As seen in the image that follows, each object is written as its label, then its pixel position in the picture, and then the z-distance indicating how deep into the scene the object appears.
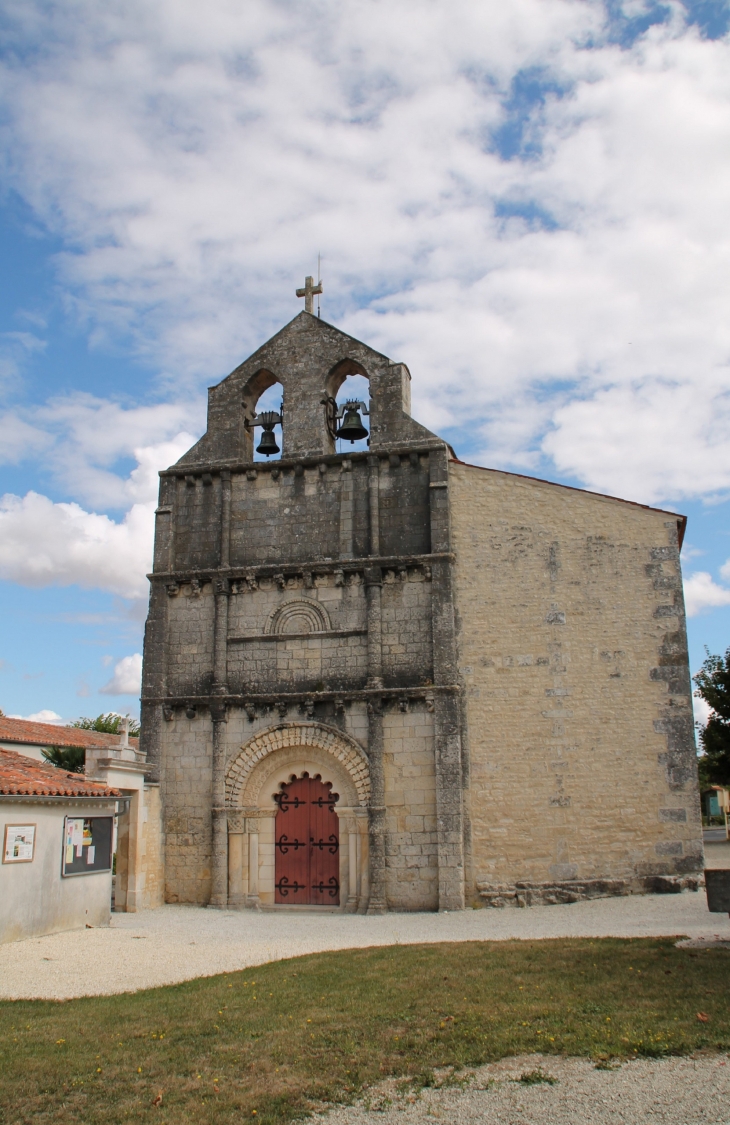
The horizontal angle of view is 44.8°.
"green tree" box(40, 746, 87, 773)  22.73
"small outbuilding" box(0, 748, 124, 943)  11.30
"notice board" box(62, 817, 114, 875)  12.38
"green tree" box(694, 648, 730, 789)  25.98
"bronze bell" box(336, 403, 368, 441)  16.94
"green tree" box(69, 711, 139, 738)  45.09
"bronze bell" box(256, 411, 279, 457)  17.38
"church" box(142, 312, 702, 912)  14.53
